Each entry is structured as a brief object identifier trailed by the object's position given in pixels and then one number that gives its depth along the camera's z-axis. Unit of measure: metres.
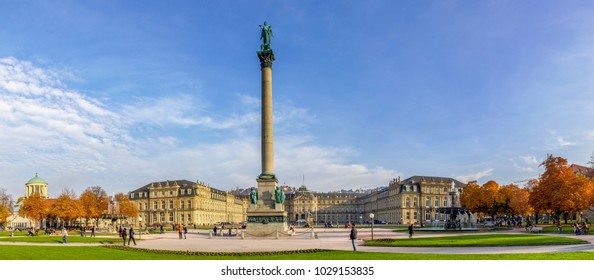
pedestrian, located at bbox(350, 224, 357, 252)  34.99
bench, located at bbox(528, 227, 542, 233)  59.73
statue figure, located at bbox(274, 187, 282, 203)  58.53
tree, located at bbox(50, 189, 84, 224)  92.25
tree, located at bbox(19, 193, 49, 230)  91.94
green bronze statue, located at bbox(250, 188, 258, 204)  58.66
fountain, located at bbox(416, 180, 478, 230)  69.75
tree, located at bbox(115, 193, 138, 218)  118.24
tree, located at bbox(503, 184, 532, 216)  103.60
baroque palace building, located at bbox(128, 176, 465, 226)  167.00
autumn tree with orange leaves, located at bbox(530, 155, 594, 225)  69.88
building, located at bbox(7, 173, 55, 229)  158.38
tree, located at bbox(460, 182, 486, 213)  106.62
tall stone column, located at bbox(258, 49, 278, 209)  59.72
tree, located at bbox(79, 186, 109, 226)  98.31
